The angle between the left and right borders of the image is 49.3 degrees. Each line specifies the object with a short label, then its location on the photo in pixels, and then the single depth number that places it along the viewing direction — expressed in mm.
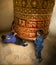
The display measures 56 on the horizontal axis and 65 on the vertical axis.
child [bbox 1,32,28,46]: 2175
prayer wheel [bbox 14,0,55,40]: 2046
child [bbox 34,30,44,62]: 2031
